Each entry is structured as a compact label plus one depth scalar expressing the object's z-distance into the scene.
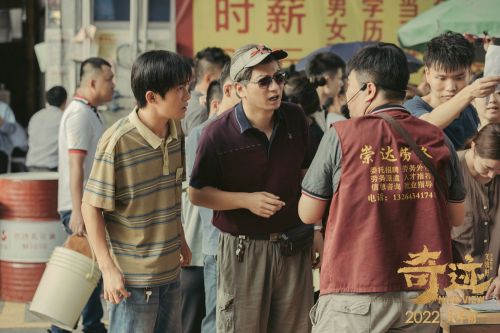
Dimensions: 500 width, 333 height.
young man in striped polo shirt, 6.52
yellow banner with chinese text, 18.14
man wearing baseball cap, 7.13
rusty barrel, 12.74
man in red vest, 5.54
